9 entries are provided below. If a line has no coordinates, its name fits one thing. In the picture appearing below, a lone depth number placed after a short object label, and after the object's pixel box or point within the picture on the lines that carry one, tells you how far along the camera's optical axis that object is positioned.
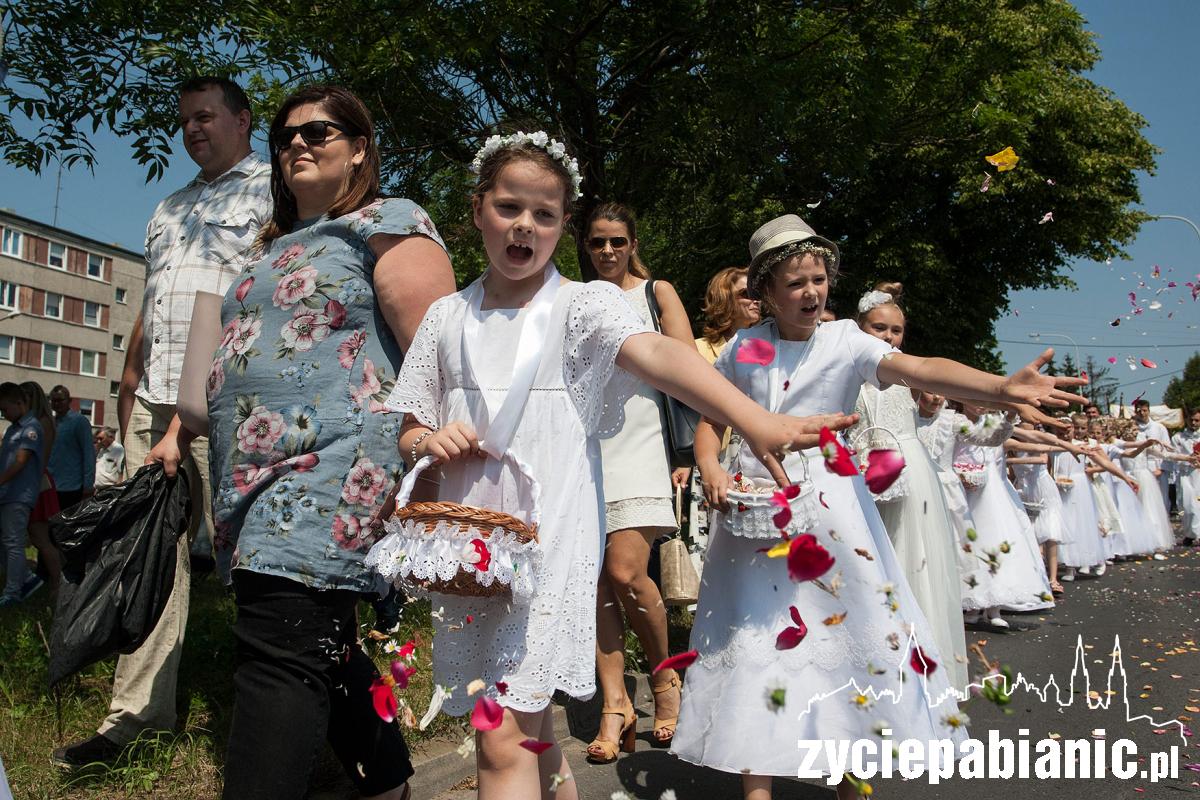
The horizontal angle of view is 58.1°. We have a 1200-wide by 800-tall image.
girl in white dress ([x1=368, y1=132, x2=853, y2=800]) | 2.74
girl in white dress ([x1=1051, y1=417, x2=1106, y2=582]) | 13.78
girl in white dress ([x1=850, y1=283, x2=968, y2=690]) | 5.61
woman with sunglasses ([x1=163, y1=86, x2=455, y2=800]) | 2.94
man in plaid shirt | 4.24
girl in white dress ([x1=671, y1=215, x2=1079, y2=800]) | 3.56
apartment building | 77.86
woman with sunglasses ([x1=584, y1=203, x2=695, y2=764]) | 4.85
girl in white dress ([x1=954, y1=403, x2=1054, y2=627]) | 9.14
